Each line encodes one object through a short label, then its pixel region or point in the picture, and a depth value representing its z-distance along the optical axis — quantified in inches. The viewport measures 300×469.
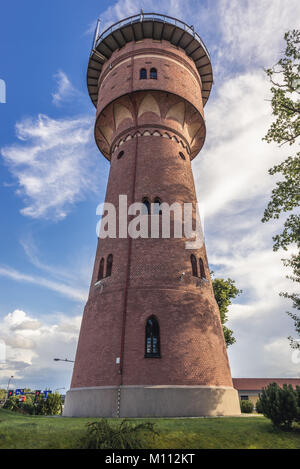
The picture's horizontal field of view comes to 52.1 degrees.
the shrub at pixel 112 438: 236.4
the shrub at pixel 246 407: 790.2
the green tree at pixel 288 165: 552.7
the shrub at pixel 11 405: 633.0
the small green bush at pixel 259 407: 354.6
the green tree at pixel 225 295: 970.1
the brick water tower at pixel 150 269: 458.3
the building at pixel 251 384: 1503.4
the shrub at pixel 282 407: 333.1
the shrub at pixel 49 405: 726.5
